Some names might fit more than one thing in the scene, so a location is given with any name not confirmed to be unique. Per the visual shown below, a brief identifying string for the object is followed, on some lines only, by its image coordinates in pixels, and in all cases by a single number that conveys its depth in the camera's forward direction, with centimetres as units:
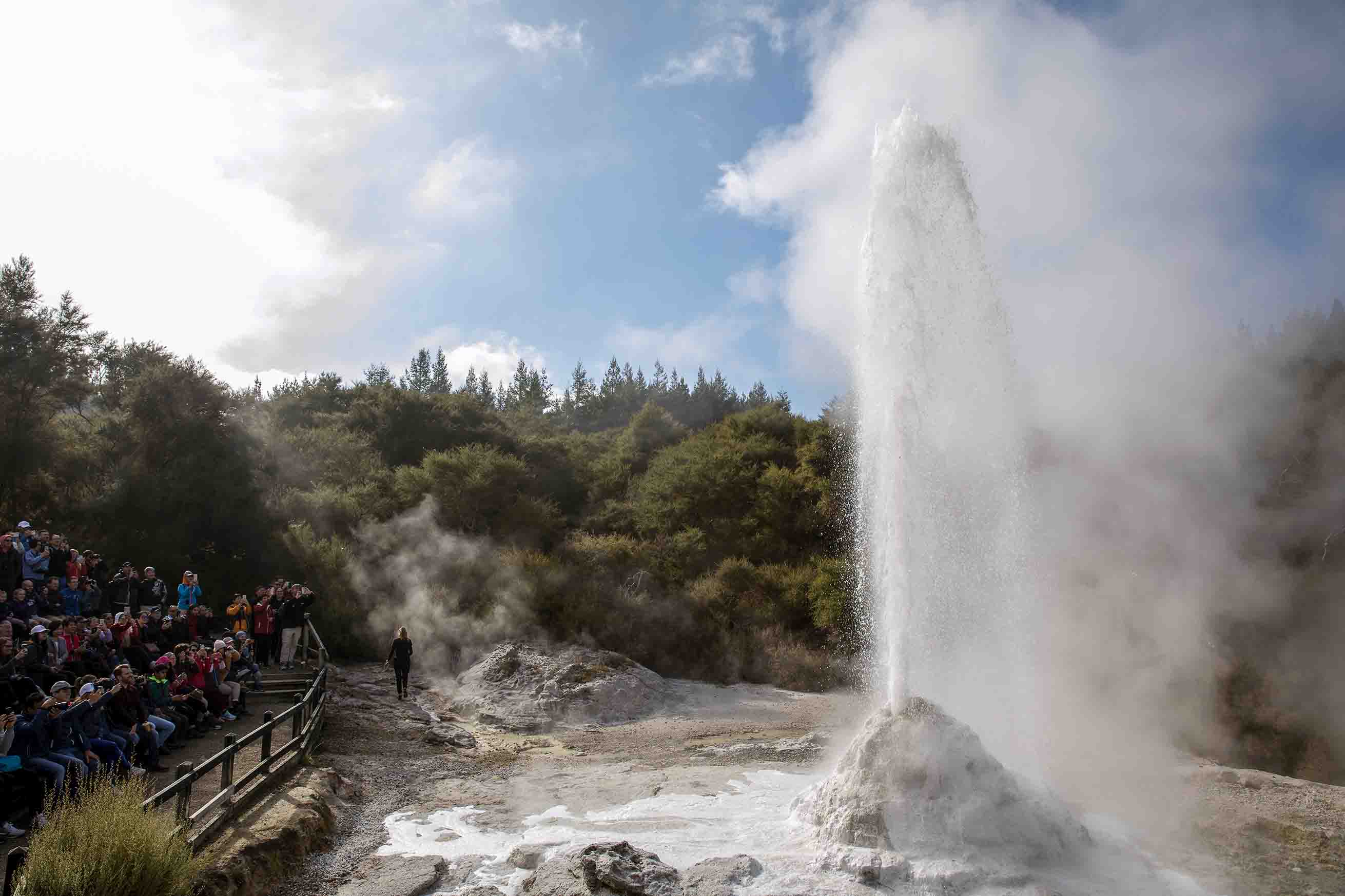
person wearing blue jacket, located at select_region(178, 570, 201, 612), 1584
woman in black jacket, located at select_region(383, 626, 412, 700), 1728
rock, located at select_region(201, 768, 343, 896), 701
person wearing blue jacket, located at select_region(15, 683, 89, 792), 741
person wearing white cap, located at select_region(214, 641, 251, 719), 1283
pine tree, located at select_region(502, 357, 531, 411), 8488
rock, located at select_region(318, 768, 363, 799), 1041
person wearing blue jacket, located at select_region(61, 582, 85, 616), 1363
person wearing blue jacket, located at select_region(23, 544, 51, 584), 1369
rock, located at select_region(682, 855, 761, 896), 717
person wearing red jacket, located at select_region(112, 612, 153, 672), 1204
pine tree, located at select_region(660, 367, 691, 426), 5562
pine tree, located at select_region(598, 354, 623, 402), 6381
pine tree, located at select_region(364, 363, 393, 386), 9694
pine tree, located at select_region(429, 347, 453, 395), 9719
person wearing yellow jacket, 1634
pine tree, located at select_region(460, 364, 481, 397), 9796
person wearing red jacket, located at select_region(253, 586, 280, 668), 1700
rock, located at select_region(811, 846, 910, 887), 738
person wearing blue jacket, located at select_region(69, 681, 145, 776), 830
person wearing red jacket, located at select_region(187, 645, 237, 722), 1244
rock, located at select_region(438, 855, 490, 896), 770
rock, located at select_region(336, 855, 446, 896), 751
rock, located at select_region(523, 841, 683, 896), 713
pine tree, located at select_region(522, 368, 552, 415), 7406
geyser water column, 1067
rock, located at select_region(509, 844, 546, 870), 810
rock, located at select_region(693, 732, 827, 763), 1294
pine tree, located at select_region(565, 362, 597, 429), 6291
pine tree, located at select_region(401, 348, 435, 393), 9819
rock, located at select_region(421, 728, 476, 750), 1452
